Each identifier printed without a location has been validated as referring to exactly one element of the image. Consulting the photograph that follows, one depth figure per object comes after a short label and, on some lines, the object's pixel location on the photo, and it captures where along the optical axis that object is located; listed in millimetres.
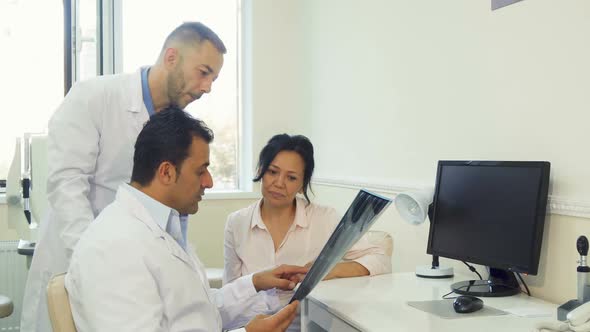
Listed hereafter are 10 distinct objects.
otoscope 1605
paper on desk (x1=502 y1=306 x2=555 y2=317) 1613
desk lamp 2020
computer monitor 1730
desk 1500
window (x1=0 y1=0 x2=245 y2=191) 3619
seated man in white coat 1186
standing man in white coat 1932
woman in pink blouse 2125
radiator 3377
